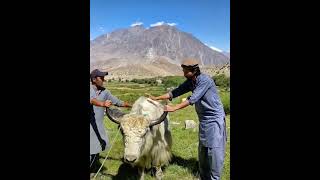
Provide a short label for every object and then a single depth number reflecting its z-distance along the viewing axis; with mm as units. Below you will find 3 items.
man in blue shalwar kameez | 3178
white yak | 3343
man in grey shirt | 3807
